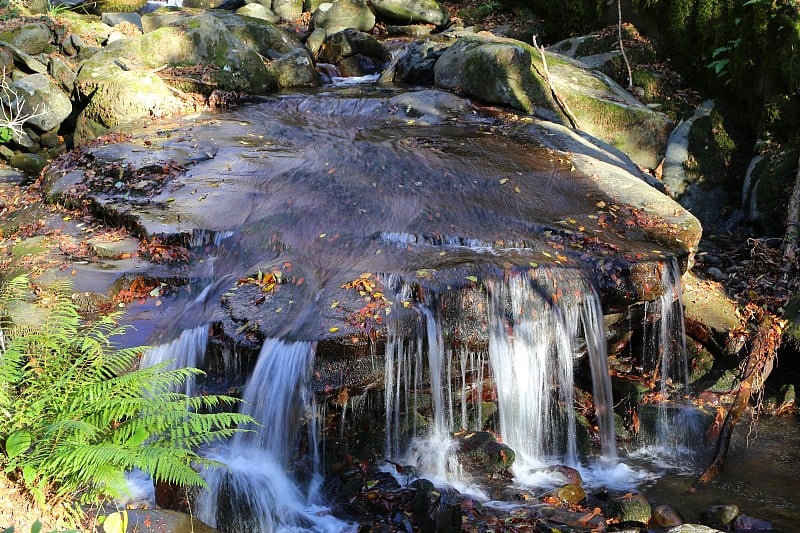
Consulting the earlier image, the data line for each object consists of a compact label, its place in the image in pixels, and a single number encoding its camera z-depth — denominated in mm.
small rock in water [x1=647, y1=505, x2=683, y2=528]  5986
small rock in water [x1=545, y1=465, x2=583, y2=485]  6605
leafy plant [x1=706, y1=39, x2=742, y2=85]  11825
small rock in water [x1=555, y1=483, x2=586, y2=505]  6230
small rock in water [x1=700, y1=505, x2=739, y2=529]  5980
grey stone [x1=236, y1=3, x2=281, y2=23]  20469
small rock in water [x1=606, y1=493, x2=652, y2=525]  5945
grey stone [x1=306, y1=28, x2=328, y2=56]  17031
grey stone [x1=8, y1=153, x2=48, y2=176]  13055
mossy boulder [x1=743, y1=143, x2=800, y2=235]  10195
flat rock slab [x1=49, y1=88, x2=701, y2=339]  7281
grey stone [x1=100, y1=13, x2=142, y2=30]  19234
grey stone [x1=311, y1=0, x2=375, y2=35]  18594
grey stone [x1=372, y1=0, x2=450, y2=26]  19422
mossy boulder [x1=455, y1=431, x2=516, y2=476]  6535
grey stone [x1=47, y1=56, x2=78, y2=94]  14570
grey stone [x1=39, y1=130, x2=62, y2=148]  13758
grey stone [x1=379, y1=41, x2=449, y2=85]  14484
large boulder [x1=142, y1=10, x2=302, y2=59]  14609
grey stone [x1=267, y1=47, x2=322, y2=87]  14828
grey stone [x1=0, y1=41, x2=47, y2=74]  14766
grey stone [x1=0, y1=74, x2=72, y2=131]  13383
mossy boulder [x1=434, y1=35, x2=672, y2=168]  11766
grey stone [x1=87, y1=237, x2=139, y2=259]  8250
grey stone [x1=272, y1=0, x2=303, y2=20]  21344
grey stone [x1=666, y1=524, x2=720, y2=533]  5341
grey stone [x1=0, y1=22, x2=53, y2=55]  15984
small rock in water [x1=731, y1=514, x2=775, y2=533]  5916
